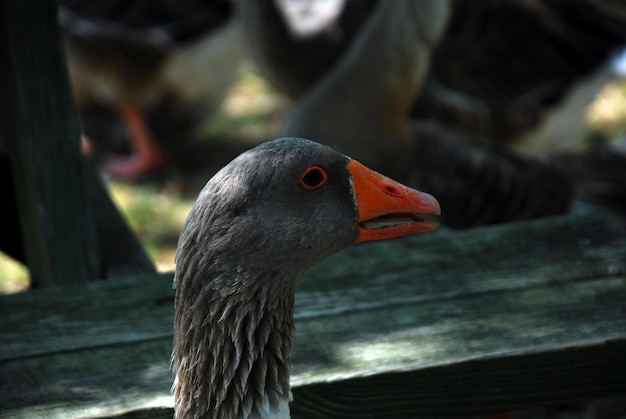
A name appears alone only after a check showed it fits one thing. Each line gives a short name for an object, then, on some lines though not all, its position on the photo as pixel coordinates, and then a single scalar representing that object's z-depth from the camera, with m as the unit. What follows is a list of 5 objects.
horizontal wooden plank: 4.38
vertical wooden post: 5.31
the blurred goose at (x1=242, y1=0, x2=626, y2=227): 9.24
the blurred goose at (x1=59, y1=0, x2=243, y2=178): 13.03
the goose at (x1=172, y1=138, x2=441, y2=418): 3.72
